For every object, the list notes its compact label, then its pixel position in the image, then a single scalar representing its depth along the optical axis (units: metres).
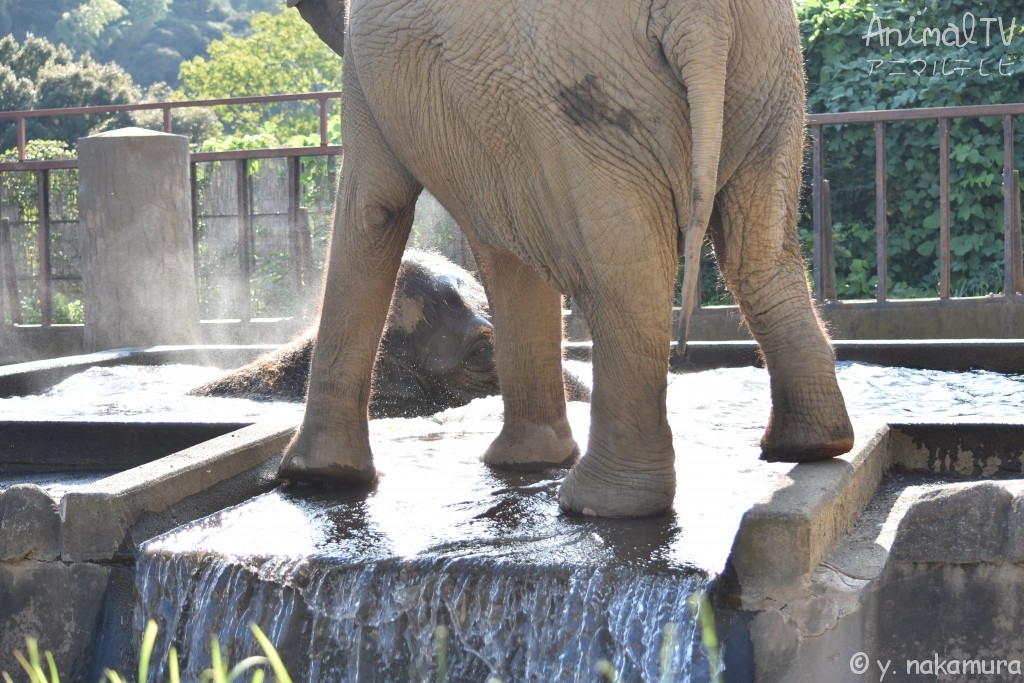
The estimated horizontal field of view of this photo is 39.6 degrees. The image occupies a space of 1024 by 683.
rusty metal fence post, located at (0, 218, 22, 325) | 11.91
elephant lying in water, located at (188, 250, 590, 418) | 6.93
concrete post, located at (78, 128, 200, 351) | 9.56
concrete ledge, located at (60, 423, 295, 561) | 3.66
